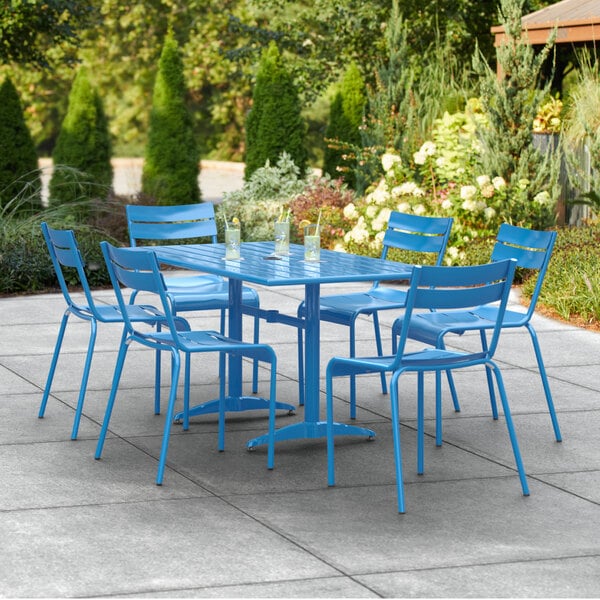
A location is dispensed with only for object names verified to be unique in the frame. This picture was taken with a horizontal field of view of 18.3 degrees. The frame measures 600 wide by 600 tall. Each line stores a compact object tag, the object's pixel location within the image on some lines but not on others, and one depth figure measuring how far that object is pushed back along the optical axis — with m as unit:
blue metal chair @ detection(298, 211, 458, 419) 9.87
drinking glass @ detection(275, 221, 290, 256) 9.77
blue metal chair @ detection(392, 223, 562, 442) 9.02
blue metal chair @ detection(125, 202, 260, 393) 10.59
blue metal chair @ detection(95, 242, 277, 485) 8.13
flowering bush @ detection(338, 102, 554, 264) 17.69
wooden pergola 20.42
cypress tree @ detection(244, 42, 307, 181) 22.81
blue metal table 8.45
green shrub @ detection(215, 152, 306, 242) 20.84
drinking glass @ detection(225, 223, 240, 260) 9.46
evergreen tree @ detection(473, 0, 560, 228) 17.92
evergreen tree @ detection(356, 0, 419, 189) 20.91
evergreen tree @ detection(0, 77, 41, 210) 22.08
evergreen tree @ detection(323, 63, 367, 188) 23.19
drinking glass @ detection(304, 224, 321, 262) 9.31
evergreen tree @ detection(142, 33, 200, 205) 23.70
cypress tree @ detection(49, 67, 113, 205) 23.17
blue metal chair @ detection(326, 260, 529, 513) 7.51
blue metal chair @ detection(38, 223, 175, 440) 9.12
